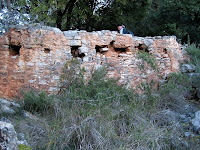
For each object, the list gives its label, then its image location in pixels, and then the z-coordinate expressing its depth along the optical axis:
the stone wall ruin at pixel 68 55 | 5.71
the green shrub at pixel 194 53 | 7.39
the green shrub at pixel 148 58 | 6.06
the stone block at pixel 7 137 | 2.41
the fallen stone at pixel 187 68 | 7.08
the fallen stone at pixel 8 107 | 4.56
